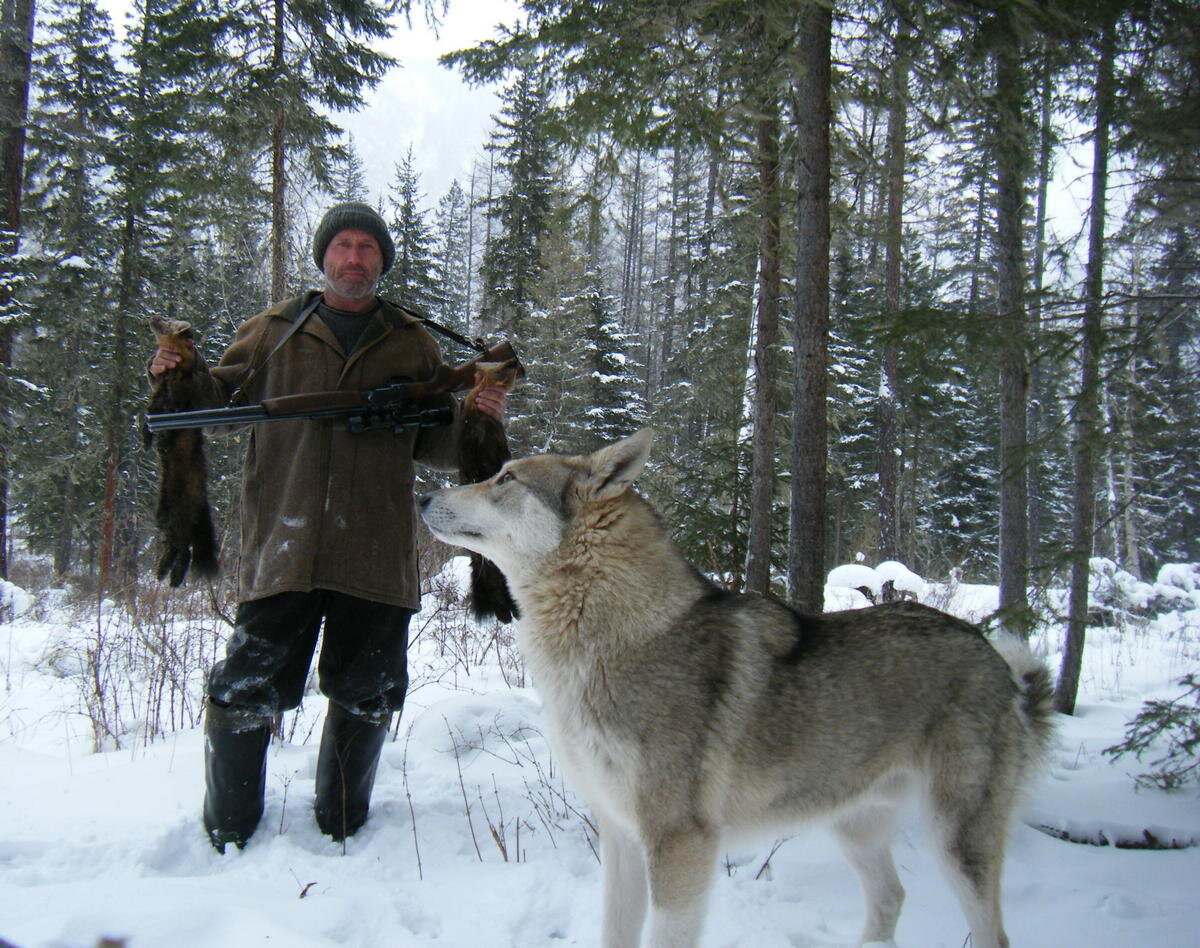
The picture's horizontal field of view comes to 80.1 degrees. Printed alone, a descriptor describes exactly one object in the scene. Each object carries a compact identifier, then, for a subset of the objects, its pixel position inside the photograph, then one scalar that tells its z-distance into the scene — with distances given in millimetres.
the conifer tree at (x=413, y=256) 22091
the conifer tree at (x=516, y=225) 22250
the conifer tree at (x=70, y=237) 14570
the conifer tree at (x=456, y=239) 42125
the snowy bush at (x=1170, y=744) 3896
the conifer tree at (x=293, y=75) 9039
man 3227
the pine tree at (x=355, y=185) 33938
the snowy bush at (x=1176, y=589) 12859
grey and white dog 2537
